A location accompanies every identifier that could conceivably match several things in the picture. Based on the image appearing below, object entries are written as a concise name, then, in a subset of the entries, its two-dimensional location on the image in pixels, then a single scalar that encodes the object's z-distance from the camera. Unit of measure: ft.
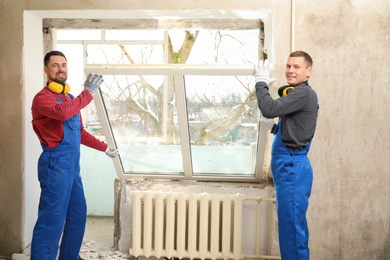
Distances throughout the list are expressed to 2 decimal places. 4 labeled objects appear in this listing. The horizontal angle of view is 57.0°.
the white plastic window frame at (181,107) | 7.59
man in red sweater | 7.83
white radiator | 9.13
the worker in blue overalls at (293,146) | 7.06
